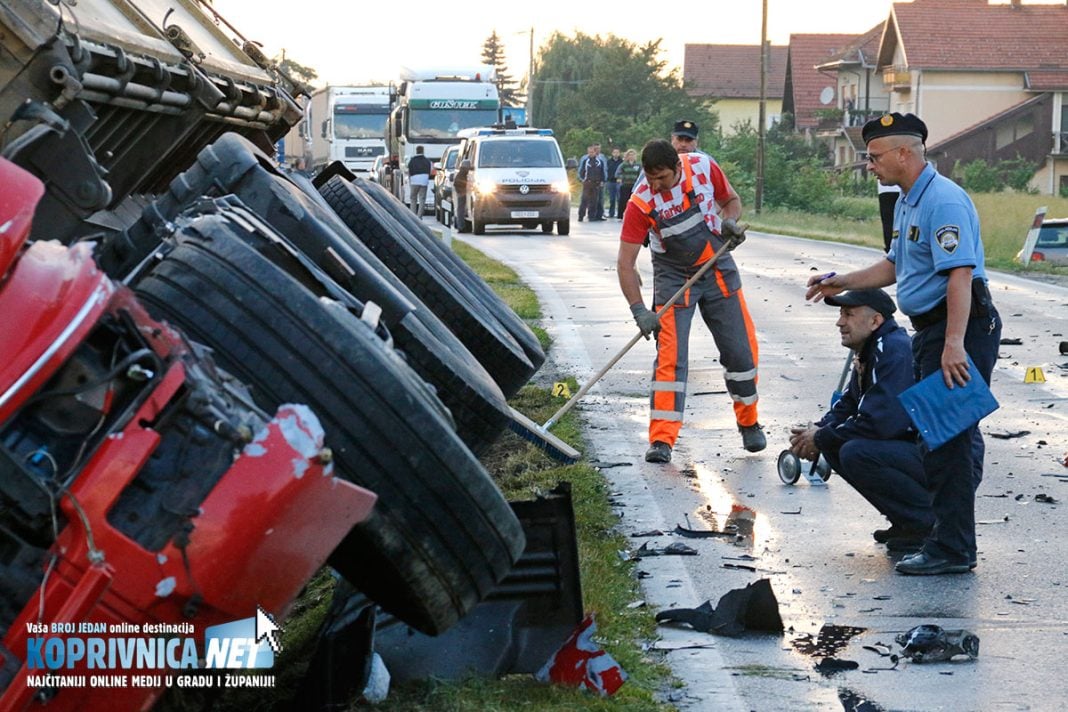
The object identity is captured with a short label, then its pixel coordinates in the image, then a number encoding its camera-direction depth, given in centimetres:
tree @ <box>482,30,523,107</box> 15438
